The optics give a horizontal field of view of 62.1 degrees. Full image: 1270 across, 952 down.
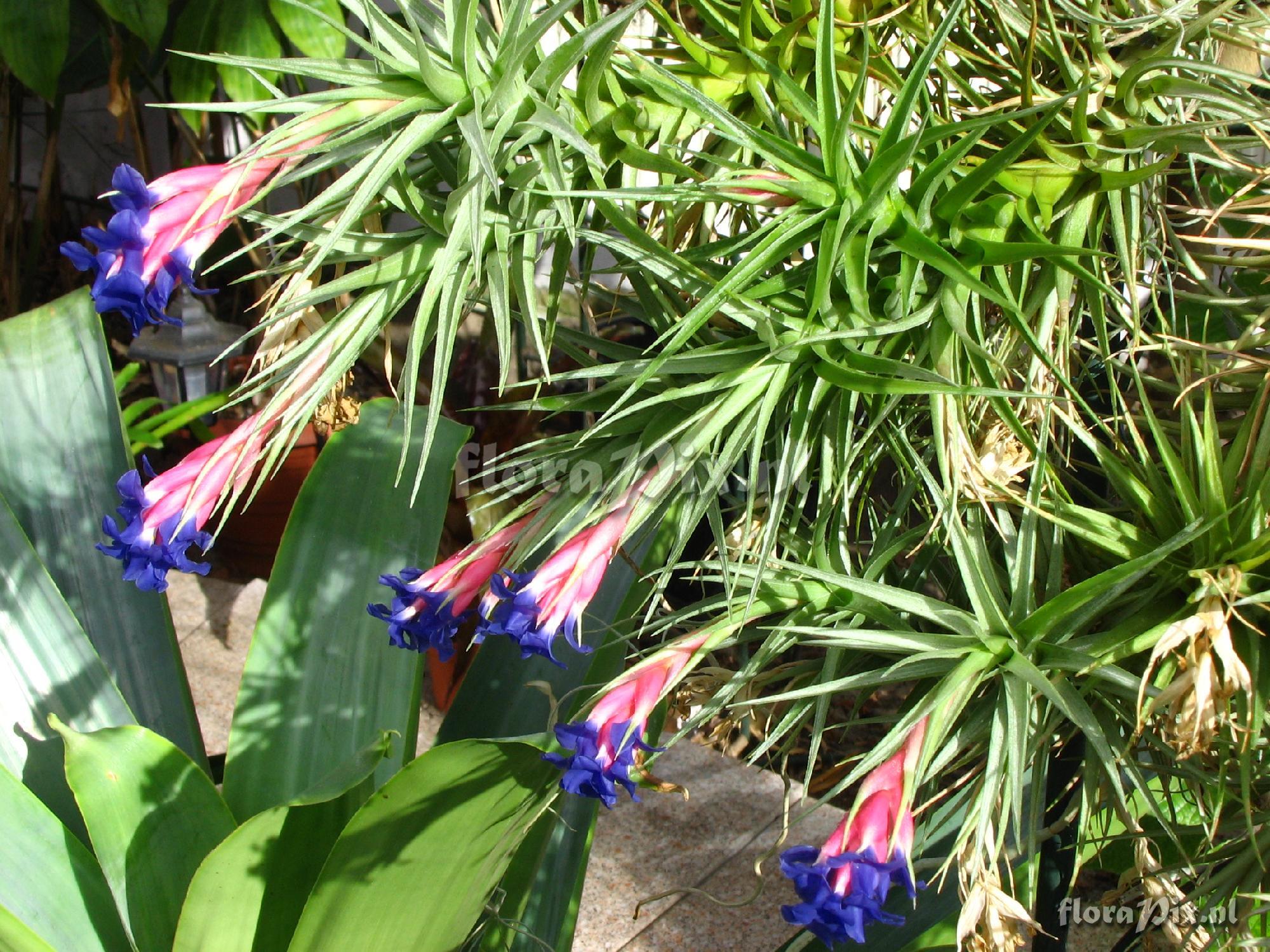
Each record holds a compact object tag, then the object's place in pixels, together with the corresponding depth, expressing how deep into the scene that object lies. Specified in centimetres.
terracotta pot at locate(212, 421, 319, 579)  233
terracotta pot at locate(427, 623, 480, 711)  189
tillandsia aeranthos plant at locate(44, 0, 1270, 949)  52
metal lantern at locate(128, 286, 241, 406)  157
